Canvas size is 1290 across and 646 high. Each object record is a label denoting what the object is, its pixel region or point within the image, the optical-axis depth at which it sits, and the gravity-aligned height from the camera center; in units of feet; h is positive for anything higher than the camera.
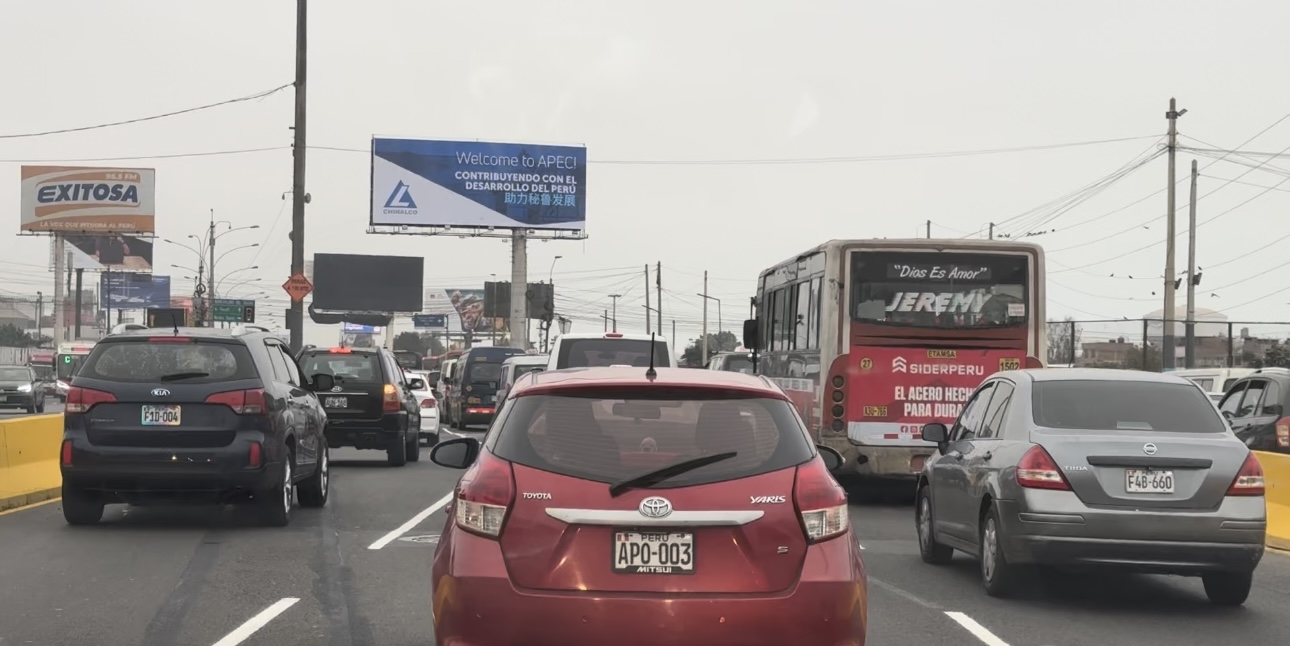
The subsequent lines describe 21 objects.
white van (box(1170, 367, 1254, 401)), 85.20 -2.88
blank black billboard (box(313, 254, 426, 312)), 304.71 +5.54
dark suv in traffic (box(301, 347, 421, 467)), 68.44 -4.06
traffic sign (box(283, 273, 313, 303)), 99.86 +1.58
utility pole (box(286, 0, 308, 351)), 101.96 +9.60
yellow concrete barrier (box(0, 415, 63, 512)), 50.03 -5.54
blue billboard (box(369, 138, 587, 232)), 214.48 +19.00
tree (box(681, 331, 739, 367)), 347.93 -7.62
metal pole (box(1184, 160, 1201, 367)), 160.81 +7.96
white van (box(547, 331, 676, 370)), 64.39 -1.46
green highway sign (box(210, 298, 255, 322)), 369.50 -0.31
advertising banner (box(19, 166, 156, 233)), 314.96 +22.86
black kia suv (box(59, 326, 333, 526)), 40.83 -3.20
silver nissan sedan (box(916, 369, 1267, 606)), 29.60 -3.31
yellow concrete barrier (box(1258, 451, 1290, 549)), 45.28 -5.21
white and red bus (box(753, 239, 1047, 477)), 54.70 -0.44
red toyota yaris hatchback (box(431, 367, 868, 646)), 17.60 -2.76
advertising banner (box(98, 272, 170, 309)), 398.42 +4.33
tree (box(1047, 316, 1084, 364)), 130.31 -1.39
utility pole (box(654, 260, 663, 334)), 347.15 +8.10
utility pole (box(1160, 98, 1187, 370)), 126.21 +5.57
